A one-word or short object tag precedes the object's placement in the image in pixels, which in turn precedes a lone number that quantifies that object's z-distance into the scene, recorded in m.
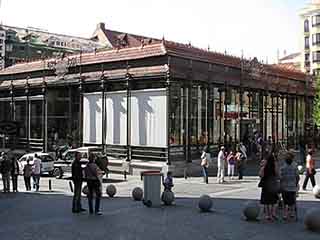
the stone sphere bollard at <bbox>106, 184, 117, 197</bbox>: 20.55
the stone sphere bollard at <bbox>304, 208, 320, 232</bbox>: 12.38
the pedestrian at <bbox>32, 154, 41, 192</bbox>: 24.08
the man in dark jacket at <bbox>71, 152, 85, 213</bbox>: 15.36
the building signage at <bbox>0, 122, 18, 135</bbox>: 27.50
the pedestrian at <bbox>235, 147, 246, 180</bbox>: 26.64
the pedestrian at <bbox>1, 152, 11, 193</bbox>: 23.19
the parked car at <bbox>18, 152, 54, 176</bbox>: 31.28
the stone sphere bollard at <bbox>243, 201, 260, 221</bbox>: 14.07
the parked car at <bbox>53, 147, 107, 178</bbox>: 30.26
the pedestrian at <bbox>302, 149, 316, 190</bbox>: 20.61
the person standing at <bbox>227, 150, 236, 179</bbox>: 27.03
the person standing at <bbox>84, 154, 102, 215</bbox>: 15.08
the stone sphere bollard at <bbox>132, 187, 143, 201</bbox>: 18.79
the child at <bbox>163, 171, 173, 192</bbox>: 18.83
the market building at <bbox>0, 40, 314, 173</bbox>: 30.80
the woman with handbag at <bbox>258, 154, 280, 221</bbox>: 14.06
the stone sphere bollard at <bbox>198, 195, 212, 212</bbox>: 15.77
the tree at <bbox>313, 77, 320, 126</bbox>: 46.65
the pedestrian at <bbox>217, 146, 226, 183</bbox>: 24.98
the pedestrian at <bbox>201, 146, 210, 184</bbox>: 25.09
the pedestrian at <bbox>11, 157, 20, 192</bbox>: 23.87
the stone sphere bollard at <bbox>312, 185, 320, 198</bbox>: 18.66
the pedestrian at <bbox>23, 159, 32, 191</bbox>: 24.25
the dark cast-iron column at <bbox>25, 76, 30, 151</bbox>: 39.66
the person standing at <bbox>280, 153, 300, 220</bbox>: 14.02
